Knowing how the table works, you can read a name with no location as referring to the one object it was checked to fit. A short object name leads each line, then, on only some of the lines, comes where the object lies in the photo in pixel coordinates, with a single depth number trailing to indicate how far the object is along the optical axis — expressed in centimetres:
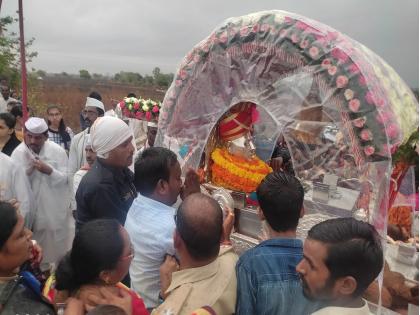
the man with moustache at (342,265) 150
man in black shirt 279
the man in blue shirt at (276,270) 179
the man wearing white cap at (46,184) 408
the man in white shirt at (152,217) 213
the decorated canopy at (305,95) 261
